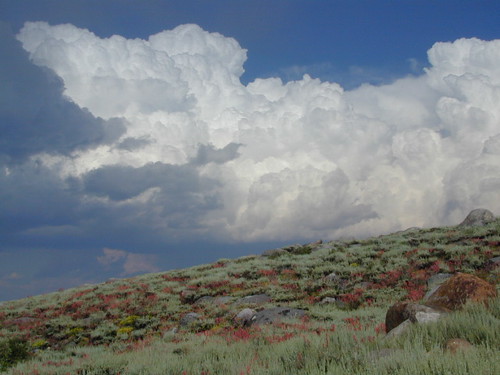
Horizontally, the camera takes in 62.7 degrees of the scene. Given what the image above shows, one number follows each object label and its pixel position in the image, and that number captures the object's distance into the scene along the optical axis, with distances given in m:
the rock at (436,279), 18.11
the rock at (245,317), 15.41
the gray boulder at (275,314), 14.88
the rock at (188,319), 17.41
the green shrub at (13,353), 13.64
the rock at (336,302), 17.08
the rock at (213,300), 20.76
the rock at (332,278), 22.62
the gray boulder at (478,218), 35.78
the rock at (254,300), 19.67
